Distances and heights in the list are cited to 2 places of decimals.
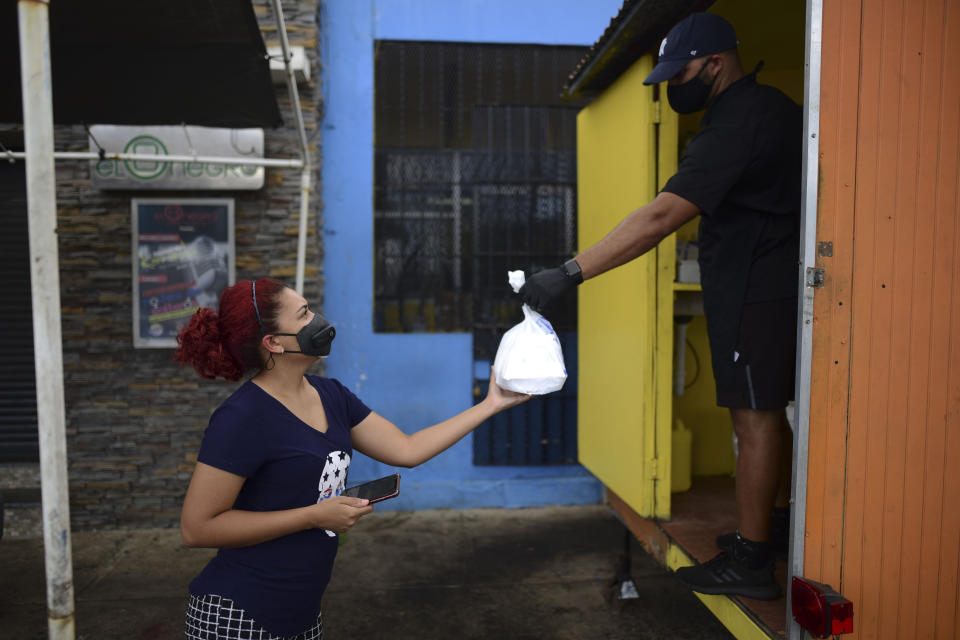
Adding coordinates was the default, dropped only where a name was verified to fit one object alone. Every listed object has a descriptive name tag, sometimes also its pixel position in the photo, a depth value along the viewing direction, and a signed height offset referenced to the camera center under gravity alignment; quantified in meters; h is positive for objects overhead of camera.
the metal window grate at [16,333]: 4.64 -0.36
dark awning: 3.18 +1.15
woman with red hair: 1.79 -0.54
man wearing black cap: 2.25 +0.10
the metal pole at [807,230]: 1.88 +0.16
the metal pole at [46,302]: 1.74 -0.05
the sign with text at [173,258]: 4.61 +0.17
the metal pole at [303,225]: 3.93 +0.35
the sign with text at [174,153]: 4.49 +0.88
